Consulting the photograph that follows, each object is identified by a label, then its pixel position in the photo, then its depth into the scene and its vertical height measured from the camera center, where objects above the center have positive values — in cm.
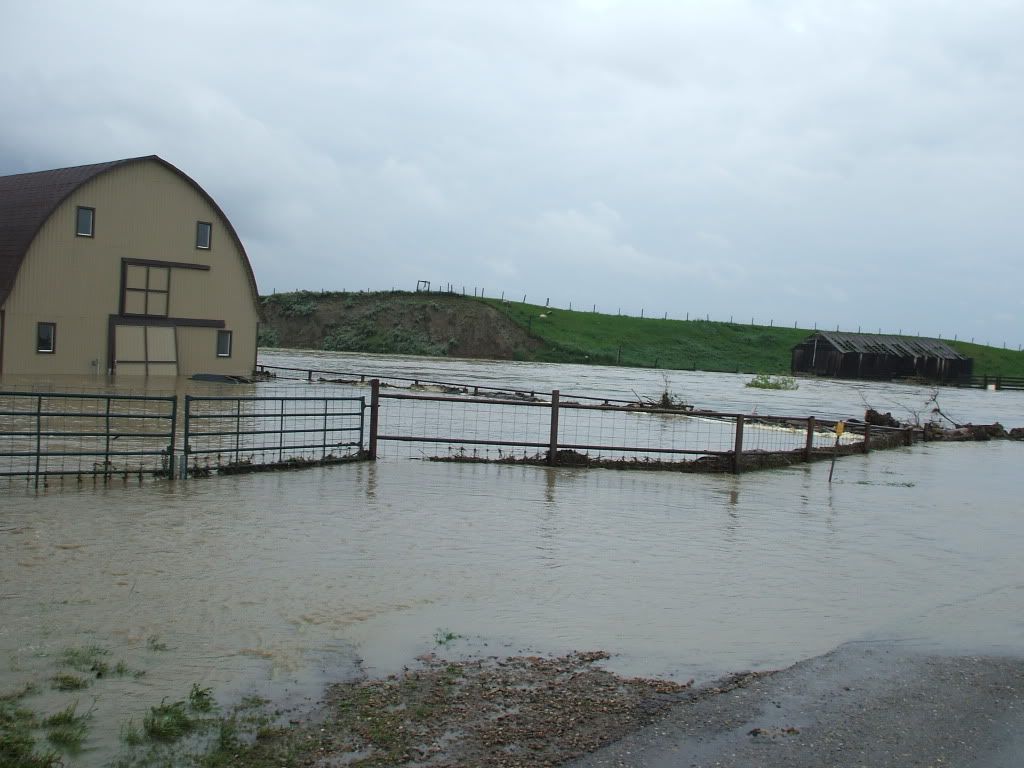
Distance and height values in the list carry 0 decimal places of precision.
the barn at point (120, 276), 3512 +159
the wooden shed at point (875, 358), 9738 +44
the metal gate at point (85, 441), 1342 -236
